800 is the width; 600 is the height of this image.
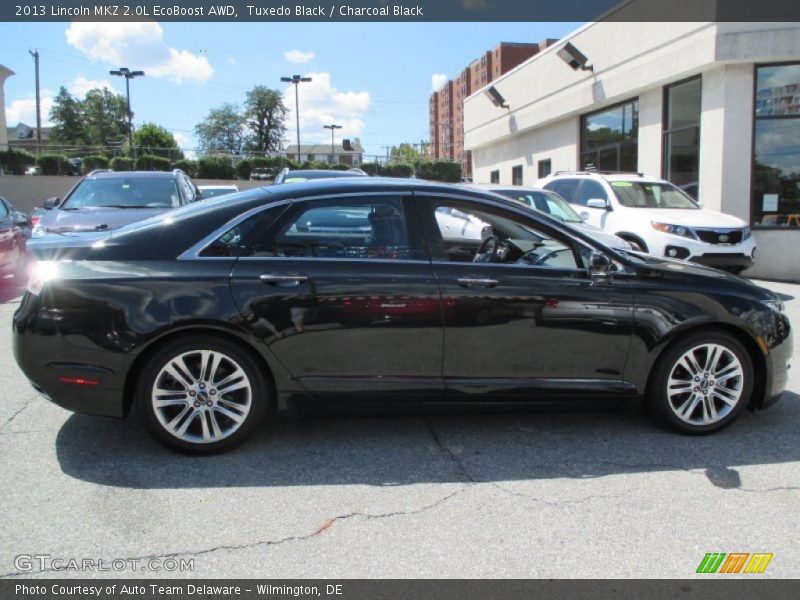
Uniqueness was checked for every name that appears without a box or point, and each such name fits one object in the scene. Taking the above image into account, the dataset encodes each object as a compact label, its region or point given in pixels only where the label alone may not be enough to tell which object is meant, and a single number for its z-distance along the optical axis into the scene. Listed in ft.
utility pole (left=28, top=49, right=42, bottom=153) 171.42
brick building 317.83
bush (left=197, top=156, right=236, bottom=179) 126.31
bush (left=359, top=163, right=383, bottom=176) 135.64
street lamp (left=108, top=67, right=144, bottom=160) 131.32
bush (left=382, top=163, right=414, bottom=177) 134.10
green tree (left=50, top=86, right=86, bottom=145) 283.79
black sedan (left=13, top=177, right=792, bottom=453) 12.41
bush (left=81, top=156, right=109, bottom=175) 113.80
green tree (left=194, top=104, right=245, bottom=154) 311.47
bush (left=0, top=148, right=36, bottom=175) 103.96
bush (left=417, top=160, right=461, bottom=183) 144.36
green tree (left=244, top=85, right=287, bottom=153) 310.86
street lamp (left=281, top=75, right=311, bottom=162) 158.94
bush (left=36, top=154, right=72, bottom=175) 106.52
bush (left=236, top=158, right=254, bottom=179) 129.59
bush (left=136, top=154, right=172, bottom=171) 120.16
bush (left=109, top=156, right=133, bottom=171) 119.55
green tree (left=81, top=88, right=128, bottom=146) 298.56
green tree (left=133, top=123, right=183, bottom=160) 194.08
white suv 32.30
